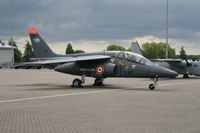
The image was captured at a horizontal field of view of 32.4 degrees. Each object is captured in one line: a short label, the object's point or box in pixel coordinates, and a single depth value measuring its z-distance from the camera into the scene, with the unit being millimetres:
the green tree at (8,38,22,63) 143000
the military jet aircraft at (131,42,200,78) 36375
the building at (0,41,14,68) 130500
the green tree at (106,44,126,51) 162812
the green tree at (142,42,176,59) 139362
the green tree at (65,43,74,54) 140138
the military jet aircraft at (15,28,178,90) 19484
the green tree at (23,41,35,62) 135200
